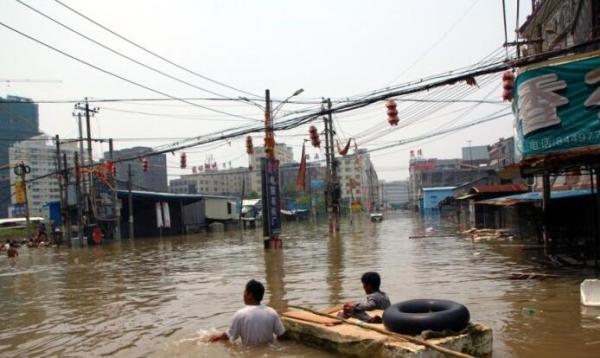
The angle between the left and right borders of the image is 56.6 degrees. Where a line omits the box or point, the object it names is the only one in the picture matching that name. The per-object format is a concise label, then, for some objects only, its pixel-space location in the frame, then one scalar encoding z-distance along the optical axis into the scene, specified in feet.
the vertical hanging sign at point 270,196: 95.71
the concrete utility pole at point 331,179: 151.43
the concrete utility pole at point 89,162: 156.97
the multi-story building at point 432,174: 454.81
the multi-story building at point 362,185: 516.73
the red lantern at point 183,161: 136.95
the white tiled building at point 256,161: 398.21
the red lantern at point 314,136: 101.60
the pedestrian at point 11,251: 121.09
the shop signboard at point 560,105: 42.86
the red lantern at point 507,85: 59.67
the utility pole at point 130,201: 171.05
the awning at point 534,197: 72.54
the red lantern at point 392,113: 73.61
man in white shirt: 26.76
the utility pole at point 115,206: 160.78
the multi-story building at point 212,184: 500.74
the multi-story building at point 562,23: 67.62
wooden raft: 21.77
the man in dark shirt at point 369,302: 27.71
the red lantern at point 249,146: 103.74
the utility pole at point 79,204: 148.15
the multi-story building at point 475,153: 525.75
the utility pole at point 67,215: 152.66
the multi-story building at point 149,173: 268.21
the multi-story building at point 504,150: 234.91
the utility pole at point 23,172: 154.20
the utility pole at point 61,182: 155.02
